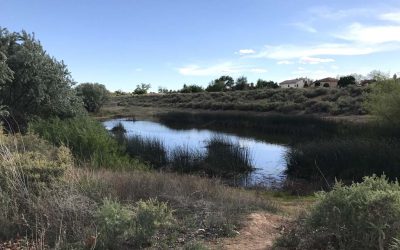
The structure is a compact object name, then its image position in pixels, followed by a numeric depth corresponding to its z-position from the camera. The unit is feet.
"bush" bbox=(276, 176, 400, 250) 15.11
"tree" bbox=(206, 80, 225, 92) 349.20
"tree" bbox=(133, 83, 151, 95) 492.95
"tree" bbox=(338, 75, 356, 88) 258.00
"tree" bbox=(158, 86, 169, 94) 498.03
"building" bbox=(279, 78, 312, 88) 458.58
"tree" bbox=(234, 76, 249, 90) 325.13
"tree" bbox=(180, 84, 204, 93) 379.14
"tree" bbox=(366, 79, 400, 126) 84.23
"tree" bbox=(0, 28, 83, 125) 55.98
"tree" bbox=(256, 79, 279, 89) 314.94
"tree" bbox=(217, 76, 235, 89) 380.78
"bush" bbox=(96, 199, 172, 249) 17.85
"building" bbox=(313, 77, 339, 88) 391.40
